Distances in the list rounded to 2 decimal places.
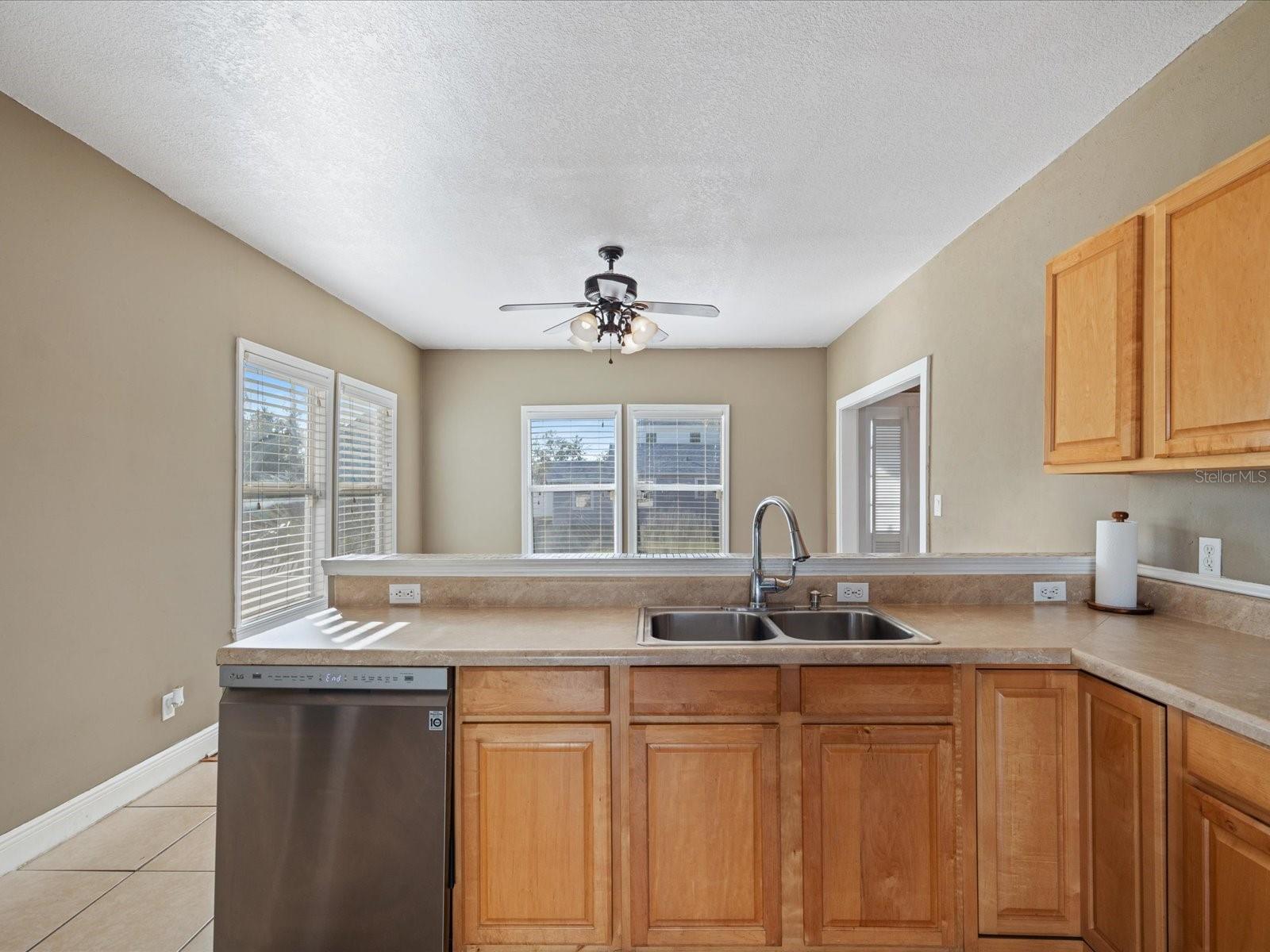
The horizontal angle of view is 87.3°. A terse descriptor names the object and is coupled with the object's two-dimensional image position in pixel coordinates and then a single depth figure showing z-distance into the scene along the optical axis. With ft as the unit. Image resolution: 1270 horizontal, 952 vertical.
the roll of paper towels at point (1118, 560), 6.98
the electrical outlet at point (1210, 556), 6.34
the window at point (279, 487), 11.79
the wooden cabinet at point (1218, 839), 3.90
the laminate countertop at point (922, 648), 4.80
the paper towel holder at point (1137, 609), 6.95
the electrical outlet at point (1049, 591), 7.63
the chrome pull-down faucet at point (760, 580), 7.21
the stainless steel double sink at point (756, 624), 7.20
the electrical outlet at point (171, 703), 9.68
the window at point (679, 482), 20.62
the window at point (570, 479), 20.66
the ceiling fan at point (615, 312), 10.54
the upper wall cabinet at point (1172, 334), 4.78
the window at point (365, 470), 15.55
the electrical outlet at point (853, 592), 7.56
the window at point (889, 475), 18.31
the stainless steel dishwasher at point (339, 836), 5.58
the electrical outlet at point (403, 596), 7.72
